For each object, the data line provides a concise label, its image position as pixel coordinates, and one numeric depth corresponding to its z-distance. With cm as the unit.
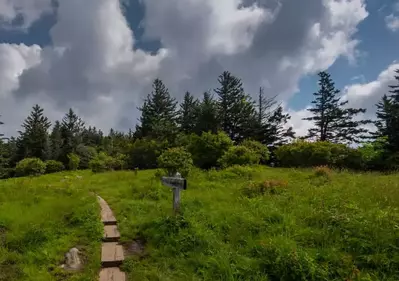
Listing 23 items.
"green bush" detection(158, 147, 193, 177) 1410
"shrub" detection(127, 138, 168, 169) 2592
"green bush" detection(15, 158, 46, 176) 2534
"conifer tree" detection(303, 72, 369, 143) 3366
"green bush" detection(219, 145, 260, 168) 1764
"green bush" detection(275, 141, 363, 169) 1870
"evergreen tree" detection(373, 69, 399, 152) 2028
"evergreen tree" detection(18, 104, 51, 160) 3924
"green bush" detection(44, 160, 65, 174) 3080
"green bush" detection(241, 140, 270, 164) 2156
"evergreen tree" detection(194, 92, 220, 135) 3162
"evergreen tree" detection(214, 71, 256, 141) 3334
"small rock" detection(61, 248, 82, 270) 508
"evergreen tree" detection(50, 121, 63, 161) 3925
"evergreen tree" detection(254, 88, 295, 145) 3216
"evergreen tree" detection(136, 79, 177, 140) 3893
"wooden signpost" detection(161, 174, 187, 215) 658
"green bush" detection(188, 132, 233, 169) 2028
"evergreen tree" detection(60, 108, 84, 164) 3967
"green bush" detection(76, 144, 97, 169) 3603
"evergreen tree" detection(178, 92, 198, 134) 3403
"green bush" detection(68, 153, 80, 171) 2962
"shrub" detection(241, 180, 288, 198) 873
